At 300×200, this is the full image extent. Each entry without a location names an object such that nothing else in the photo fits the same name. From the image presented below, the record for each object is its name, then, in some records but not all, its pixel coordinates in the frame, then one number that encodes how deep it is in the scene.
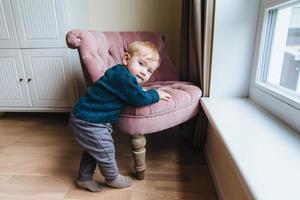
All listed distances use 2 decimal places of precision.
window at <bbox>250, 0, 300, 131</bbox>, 0.81
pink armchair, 0.99
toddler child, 0.92
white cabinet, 1.63
